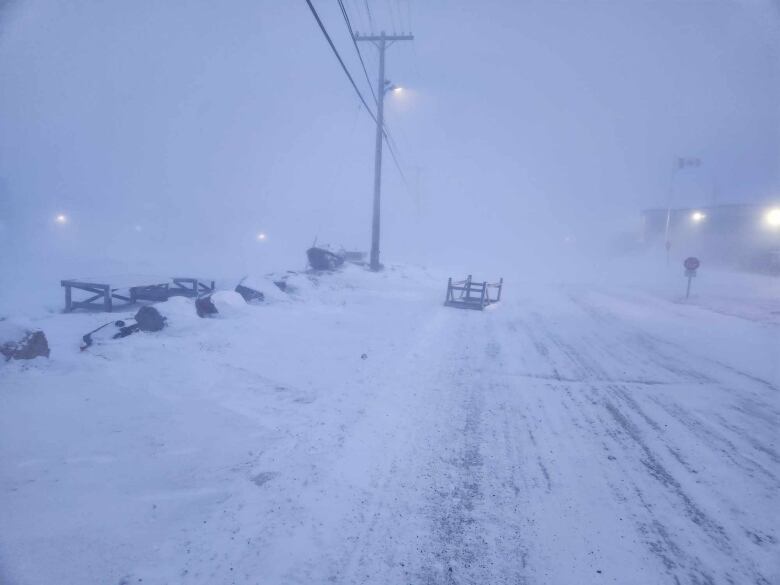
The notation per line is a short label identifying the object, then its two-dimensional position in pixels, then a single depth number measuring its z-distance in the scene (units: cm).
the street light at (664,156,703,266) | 3459
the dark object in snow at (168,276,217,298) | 1777
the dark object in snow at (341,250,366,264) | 2759
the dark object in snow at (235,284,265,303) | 1265
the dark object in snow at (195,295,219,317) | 1014
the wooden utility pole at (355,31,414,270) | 2062
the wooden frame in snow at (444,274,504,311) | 1521
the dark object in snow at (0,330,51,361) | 610
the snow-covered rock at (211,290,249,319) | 1019
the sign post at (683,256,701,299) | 1777
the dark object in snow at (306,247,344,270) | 2070
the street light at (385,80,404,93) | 2152
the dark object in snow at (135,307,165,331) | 849
